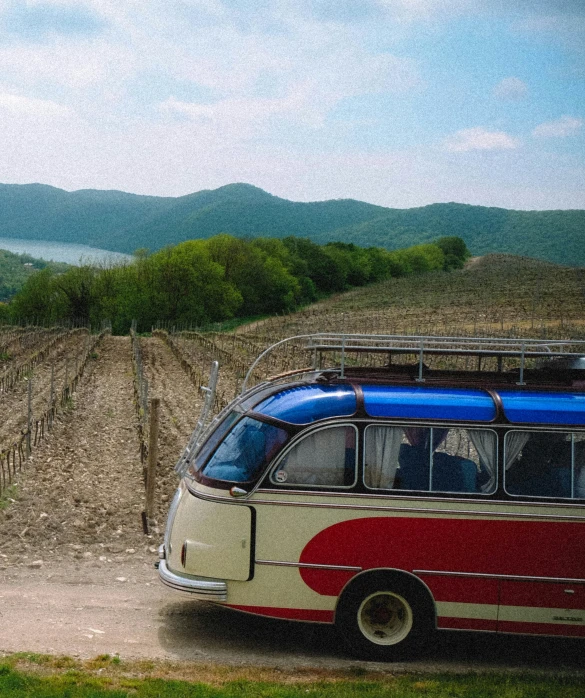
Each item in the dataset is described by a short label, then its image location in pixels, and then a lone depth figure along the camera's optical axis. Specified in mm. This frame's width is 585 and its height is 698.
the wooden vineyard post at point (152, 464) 10445
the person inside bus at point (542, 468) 6605
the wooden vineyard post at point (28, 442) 14250
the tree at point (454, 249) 173000
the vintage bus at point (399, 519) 6508
